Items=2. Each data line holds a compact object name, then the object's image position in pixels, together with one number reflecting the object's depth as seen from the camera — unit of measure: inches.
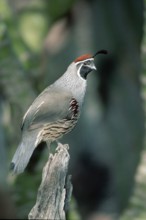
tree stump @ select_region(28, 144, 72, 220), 296.8
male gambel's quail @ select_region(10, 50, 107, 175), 330.7
